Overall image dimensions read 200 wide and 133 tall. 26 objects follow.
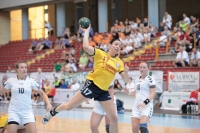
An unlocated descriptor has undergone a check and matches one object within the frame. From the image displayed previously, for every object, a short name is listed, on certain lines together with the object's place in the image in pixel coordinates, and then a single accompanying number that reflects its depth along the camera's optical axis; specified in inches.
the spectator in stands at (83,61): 963.2
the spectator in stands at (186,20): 891.4
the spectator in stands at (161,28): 969.0
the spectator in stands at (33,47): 1288.1
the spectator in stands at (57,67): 1006.9
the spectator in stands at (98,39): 1035.7
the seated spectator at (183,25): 889.8
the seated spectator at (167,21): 958.4
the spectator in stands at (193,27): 845.2
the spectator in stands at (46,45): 1263.5
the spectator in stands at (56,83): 913.8
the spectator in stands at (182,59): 754.6
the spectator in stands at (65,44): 1181.7
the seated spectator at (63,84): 899.4
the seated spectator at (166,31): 918.4
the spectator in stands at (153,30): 959.0
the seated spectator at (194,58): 740.0
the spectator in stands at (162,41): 896.9
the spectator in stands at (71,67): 925.5
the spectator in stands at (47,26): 1400.1
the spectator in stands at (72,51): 1067.4
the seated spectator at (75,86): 870.1
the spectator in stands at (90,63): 942.7
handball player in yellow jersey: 285.1
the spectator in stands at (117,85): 758.4
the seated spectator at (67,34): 1238.3
